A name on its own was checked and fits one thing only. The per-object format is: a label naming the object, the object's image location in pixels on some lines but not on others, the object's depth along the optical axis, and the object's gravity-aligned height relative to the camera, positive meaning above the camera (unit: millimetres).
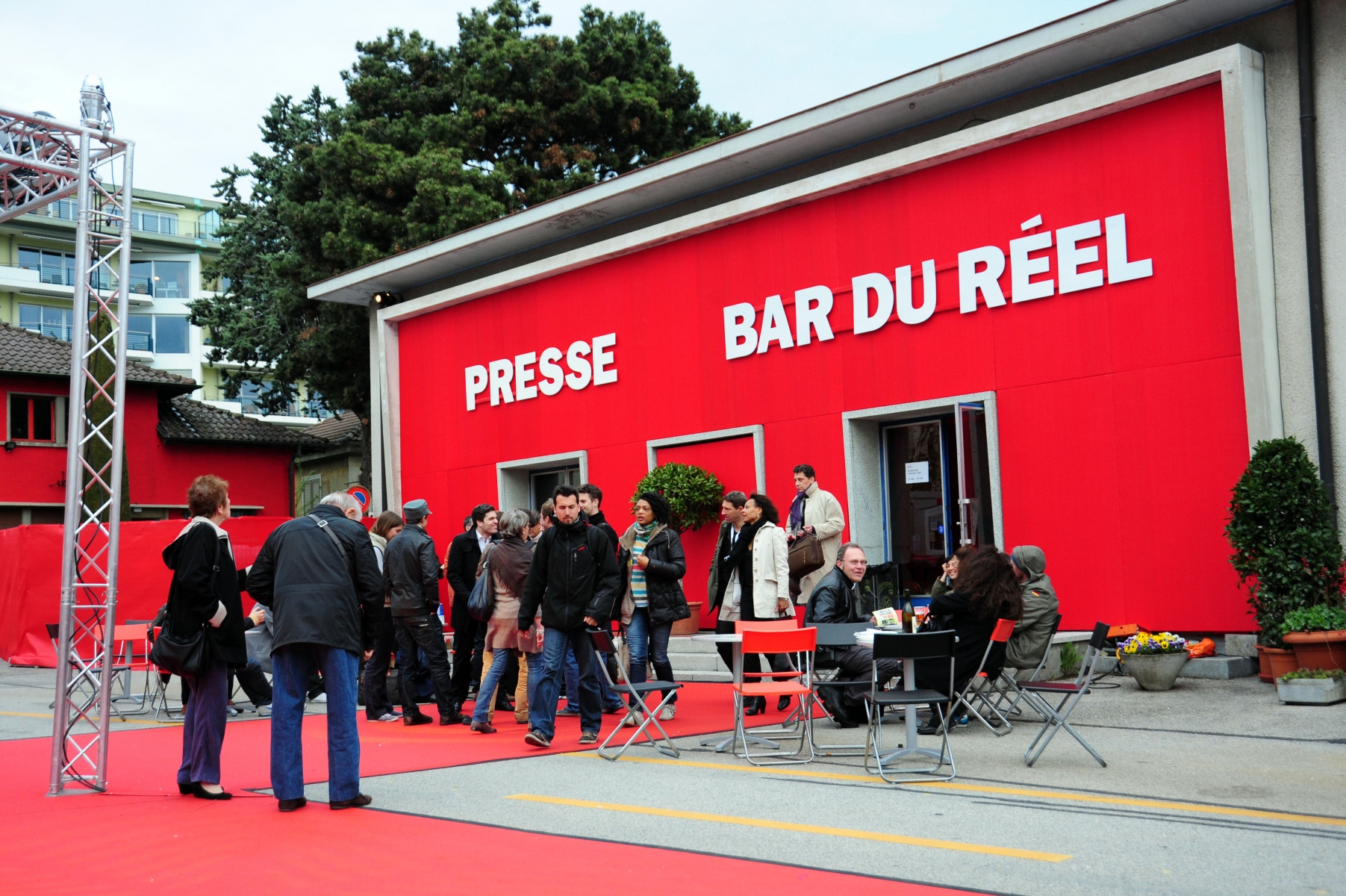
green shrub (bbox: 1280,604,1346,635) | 9414 -857
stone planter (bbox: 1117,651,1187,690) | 10289 -1302
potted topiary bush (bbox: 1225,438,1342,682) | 9875 -259
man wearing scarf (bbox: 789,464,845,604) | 11781 +117
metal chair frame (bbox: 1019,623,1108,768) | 7496 -1075
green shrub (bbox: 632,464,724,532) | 15102 +446
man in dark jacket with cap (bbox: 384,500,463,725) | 10250 -607
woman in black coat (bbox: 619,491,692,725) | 10117 -535
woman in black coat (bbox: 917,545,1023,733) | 8438 -587
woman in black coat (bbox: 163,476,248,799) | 6902 -398
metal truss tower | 7504 +1575
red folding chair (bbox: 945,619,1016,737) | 8352 -1235
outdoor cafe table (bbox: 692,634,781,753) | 8188 -984
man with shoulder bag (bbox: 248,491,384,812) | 6547 -530
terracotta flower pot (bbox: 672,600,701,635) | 14758 -1156
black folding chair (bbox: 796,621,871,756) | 8281 -805
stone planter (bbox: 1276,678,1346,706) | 9172 -1369
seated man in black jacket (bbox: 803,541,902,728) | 9461 -674
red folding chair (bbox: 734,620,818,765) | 7879 -1036
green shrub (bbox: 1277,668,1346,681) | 9234 -1249
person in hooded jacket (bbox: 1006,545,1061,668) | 9047 -801
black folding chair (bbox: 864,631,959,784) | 7211 -1035
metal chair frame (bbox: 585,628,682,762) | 8227 -1076
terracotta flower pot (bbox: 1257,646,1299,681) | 9711 -1205
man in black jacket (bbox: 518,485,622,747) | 8734 -453
